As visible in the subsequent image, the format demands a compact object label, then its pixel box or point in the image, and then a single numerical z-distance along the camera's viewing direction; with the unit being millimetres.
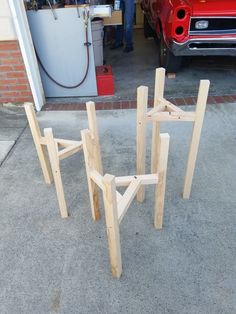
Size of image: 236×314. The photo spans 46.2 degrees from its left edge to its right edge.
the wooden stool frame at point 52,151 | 1853
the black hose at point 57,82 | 3663
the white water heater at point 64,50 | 3355
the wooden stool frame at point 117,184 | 1396
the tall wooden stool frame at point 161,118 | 1820
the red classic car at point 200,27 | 3488
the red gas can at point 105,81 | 3859
